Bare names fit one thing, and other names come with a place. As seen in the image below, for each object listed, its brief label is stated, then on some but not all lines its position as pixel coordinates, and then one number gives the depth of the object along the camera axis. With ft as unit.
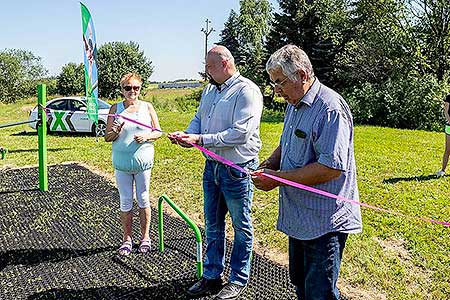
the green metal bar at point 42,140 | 20.81
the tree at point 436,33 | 63.05
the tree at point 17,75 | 131.44
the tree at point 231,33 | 150.82
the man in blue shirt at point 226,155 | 10.23
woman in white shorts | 12.78
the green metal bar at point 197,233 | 11.16
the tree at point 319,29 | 77.30
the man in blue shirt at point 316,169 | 7.04
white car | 44.32
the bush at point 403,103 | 56.46
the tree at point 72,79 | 129.08
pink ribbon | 7.29
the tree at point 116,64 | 130.11
